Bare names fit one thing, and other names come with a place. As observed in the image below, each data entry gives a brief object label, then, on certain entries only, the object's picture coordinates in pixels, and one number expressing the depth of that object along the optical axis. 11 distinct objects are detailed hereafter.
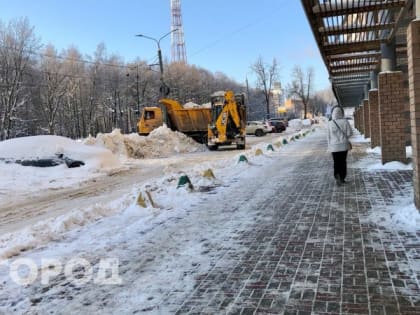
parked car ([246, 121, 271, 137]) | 46.34
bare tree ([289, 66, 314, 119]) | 89.62
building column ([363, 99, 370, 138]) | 21.43
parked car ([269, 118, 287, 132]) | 53.77
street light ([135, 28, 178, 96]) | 31.68
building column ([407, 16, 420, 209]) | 6.48
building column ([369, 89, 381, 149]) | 15.43
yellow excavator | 25.33
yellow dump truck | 29.39
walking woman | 9.80
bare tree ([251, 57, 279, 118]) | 82.69
